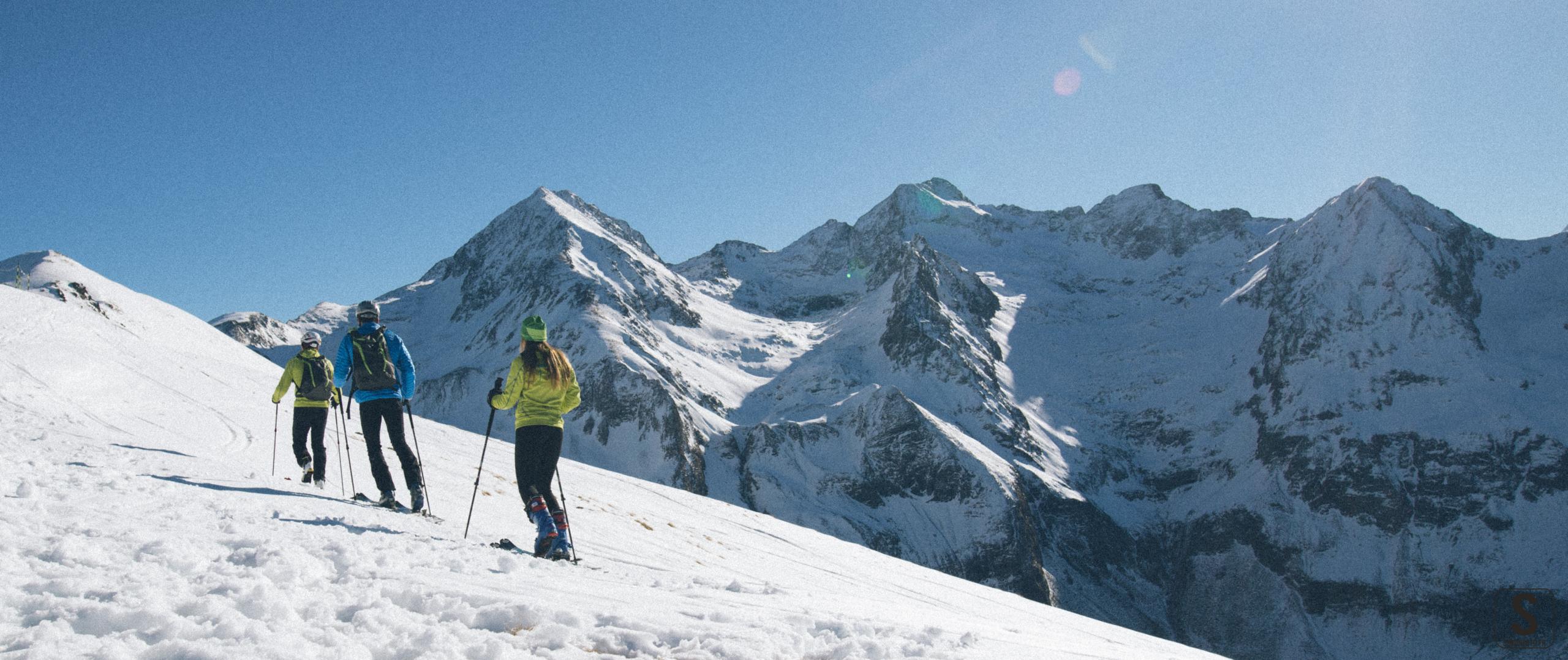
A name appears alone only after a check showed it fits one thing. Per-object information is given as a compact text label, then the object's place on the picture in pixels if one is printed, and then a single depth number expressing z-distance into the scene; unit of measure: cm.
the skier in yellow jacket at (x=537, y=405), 968
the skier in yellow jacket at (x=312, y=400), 1274
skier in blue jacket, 1133
